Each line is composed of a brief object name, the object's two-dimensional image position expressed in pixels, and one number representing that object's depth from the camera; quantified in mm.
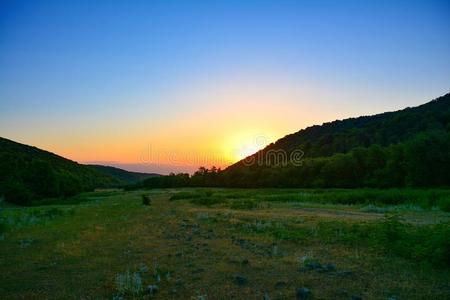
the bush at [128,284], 9539
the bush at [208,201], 50719
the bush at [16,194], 63075
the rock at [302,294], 8962
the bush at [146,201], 52334
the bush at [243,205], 40962
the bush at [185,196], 67000
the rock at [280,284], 9888
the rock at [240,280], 10297
